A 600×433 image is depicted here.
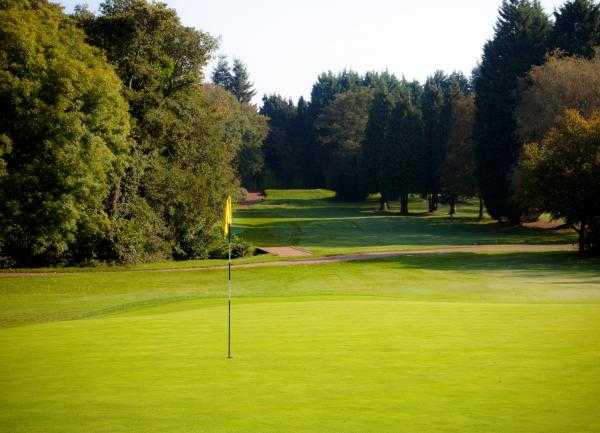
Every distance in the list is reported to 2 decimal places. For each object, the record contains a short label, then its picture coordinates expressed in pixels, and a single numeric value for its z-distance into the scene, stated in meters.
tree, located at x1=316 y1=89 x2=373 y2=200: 115.88
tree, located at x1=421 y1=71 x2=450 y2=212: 93.19
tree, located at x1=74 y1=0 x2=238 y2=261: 44.28
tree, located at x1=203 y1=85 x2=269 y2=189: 86.12
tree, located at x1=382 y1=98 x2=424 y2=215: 91.75
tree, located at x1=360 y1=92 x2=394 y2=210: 99.25
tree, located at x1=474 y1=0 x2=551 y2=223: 69.38
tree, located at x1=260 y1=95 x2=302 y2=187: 147.62
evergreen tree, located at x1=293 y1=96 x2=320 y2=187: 147.38
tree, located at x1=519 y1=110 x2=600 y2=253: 43.19
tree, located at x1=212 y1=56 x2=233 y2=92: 162.00
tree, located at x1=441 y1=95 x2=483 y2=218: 80.62
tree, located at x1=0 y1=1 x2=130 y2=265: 35.19
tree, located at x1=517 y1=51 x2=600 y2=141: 55.00
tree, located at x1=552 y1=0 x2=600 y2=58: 65.94
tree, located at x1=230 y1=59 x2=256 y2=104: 160.50
